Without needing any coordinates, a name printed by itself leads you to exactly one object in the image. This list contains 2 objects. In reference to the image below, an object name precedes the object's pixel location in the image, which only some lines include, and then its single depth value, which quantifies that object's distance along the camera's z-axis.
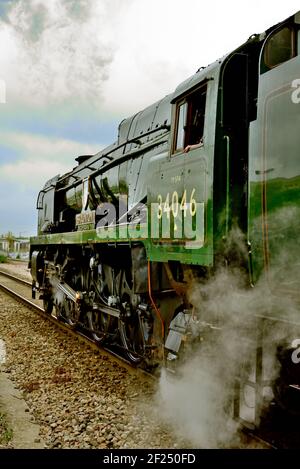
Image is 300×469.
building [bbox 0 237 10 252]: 53.31
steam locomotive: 3.73
